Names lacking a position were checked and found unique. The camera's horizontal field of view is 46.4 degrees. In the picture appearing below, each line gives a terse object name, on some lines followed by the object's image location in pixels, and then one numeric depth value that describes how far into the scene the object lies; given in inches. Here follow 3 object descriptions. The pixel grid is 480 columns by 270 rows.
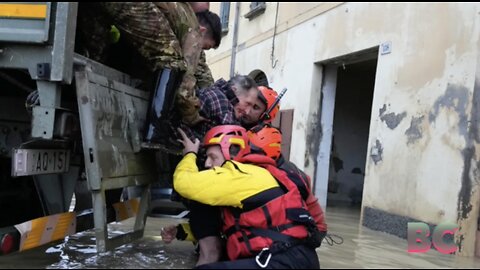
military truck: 117.3
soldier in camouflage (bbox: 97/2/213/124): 129.2
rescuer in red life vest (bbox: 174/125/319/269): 120.6
